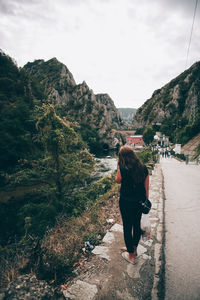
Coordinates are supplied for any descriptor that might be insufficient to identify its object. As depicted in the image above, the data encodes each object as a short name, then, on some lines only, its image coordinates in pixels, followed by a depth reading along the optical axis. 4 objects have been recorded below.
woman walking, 2.39
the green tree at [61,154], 10.05
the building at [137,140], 78.78
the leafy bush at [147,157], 16.83
